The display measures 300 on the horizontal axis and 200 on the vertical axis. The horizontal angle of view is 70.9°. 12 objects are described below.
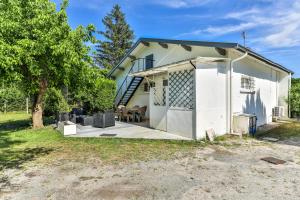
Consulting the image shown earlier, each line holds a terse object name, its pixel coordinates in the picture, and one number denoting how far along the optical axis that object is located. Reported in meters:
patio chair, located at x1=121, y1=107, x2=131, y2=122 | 13.96
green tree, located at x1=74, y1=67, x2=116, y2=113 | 13.56
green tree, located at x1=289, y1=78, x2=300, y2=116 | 13.22
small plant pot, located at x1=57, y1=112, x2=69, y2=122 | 11.70
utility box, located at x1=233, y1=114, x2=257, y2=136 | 9.14
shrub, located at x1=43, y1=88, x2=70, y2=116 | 12.80
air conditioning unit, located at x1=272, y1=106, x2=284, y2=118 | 14.27
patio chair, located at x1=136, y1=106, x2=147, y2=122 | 13.75
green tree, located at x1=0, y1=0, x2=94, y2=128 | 8.32
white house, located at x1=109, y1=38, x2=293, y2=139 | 8.34
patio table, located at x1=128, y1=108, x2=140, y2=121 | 13.78
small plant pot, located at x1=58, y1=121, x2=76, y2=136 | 9.34
